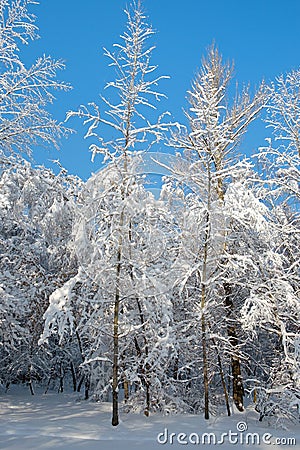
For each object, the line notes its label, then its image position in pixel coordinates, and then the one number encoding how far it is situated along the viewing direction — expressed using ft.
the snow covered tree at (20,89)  25.09
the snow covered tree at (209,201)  27.81
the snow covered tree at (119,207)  24.97
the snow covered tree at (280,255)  28.12
